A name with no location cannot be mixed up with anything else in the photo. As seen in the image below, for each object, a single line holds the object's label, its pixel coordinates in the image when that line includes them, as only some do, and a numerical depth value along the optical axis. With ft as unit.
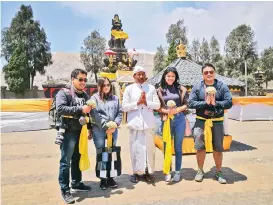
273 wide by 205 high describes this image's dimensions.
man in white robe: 12.77
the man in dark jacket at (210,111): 12.67
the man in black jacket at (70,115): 10.62
